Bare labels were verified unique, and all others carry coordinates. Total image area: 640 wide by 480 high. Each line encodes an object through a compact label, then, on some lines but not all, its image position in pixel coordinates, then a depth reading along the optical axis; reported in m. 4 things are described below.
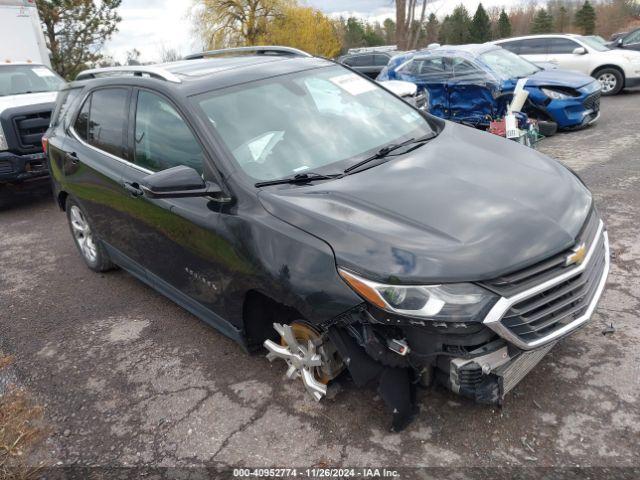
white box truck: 7.64
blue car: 8.98
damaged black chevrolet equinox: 2.37
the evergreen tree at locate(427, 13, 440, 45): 57.34
